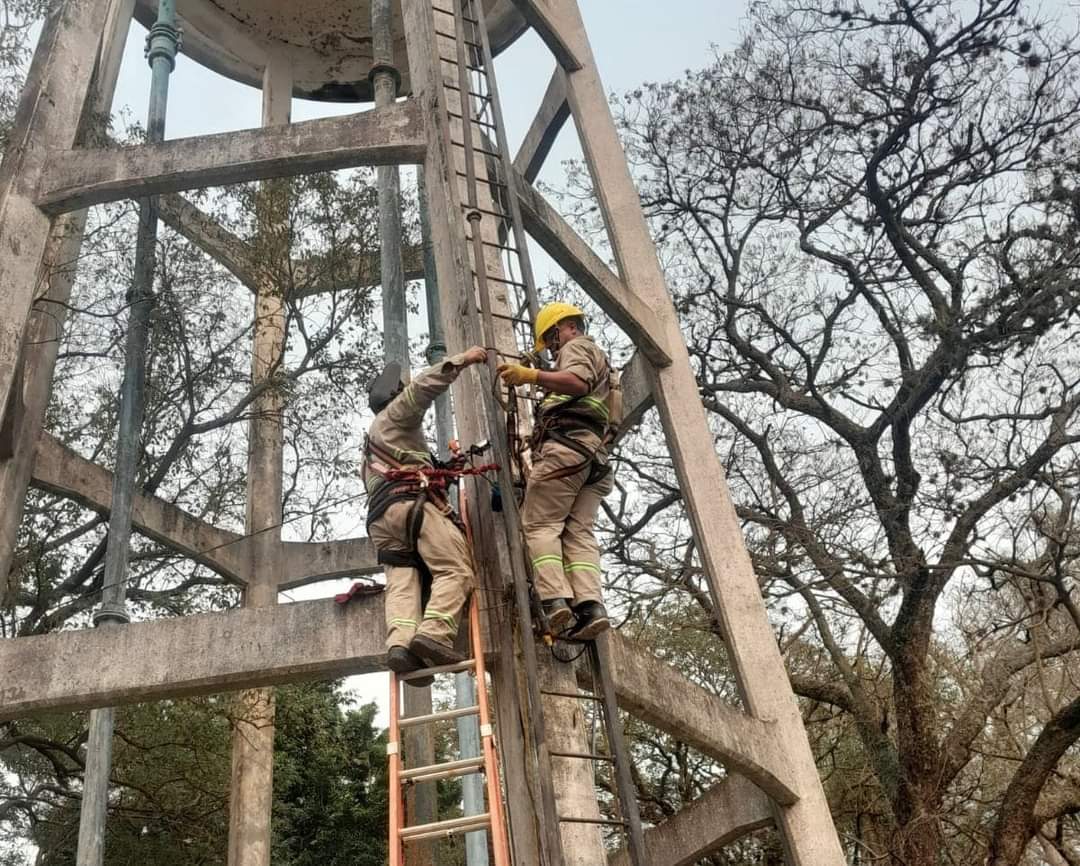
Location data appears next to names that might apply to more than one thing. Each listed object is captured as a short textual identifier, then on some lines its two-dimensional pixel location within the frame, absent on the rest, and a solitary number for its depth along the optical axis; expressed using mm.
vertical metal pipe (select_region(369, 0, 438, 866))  8617
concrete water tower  5266
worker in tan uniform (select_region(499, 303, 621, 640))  4750
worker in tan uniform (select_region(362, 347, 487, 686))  4539
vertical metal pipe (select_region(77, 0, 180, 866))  6887
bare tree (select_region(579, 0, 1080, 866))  9305
